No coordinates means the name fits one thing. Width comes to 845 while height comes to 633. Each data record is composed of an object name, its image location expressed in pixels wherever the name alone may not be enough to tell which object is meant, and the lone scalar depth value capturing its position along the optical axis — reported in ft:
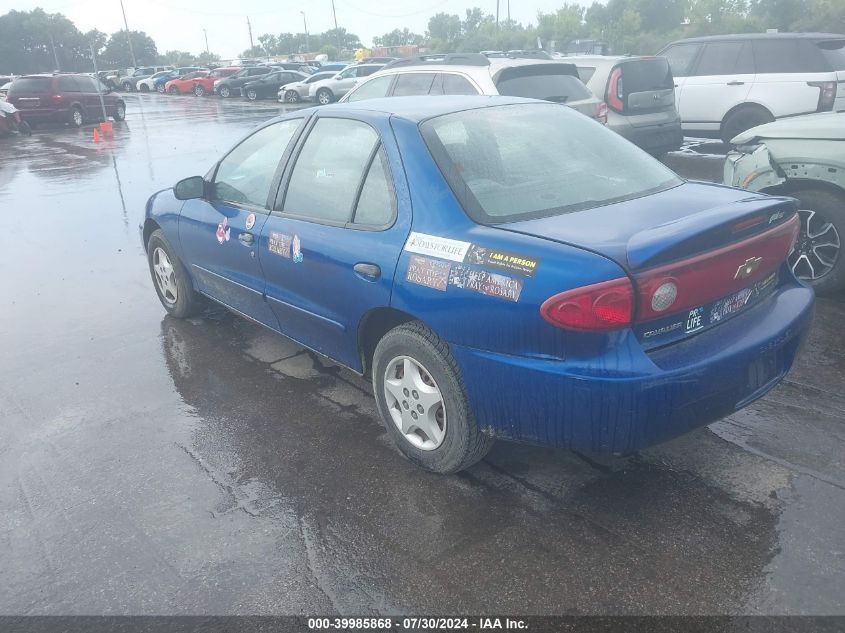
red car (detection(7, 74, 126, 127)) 73.77
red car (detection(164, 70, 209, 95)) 144.87
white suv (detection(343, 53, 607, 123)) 25.90
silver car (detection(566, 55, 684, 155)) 29.89
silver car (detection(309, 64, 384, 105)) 90.53
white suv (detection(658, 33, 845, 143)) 31.09
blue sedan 8.56
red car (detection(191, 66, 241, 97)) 138.21
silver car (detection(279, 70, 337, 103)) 101.76
